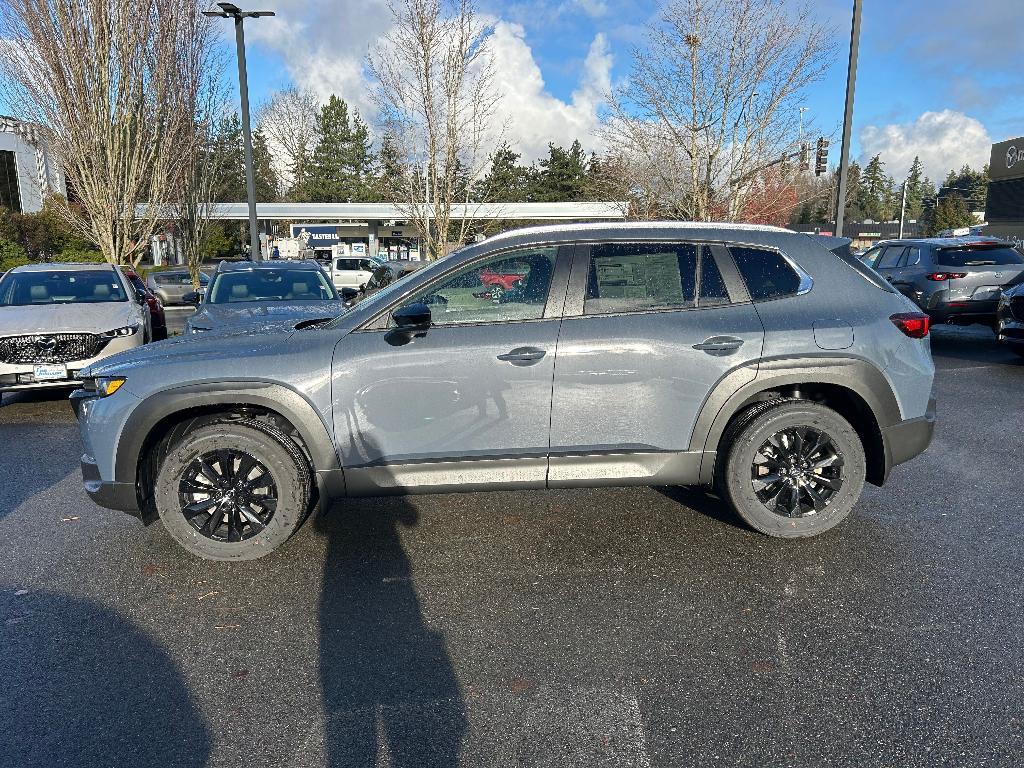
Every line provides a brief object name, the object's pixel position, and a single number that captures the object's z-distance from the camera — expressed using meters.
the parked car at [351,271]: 29.81
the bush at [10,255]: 27.88
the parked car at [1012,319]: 9.36
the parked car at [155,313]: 9.83
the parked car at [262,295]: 7.85
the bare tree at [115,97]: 14.68
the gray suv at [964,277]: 10.66
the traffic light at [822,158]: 15.53
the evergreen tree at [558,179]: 59.69
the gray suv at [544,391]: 3.78
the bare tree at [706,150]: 12.65
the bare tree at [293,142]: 58.88
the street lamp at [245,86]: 12.81
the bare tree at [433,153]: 12.28
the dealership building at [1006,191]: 39.28
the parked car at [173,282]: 24.33
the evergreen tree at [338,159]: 65.19
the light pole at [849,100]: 12.08
